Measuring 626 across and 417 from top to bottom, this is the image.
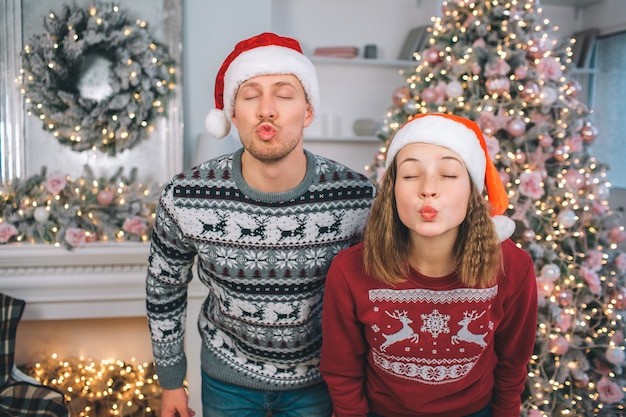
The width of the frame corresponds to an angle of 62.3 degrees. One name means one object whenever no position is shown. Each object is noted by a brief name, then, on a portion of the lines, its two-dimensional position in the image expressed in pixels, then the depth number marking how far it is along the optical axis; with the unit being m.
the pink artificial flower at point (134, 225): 2.29
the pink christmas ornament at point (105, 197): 2.31
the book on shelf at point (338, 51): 3.51
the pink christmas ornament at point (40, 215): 2.23
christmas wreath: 2.38
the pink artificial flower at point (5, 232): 2.19
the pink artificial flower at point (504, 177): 2.02
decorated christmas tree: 2.04
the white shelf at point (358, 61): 3.47
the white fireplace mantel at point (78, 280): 2.23
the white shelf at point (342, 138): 3.56
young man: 1.22
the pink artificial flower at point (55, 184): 2.29
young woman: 1.10
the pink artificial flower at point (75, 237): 2.21
